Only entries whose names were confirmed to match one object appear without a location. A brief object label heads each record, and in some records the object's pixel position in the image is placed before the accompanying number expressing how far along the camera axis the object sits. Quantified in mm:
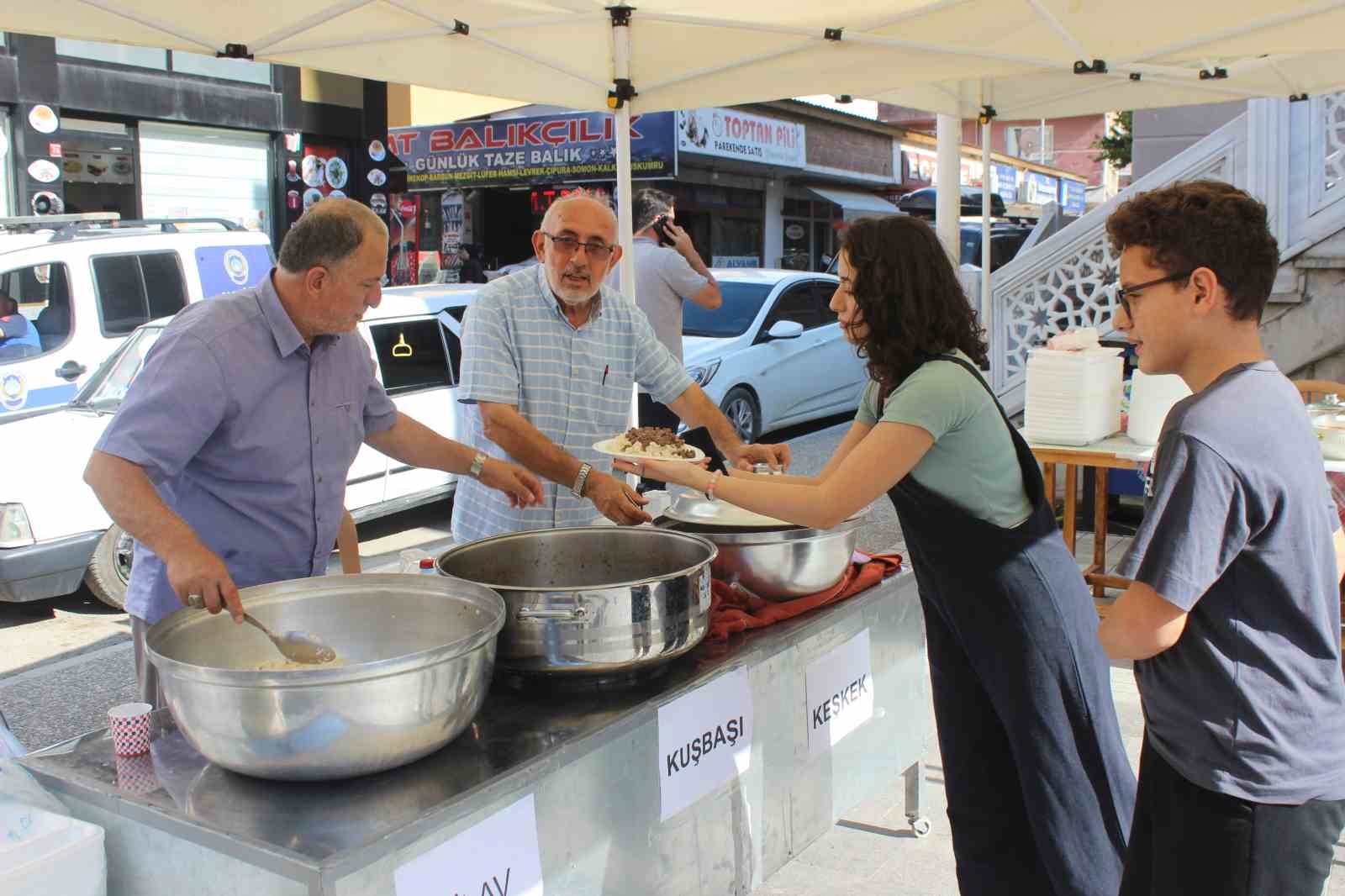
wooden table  4926
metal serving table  1586
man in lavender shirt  2176
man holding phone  6645
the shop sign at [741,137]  17188
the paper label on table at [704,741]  2125
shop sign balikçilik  16375
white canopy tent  4133
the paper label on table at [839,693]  2621
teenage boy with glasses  1680
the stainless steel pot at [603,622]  1915
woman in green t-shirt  2312
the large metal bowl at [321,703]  1559
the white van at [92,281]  6828
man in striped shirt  3078
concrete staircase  7680
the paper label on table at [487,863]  1647
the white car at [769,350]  9453
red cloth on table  2441
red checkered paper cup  1827
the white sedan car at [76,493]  5375
